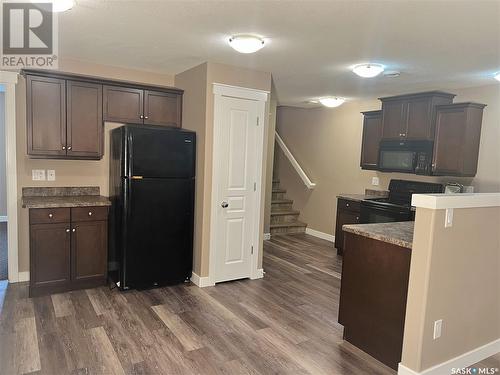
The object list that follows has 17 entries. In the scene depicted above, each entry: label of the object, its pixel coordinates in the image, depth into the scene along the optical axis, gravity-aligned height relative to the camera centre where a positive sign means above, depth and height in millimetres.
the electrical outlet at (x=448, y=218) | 2277 -334
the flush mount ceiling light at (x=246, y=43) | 2881 +913
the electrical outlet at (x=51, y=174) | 3916 -310
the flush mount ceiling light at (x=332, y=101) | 5535 +906
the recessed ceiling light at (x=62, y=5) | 2273 +911
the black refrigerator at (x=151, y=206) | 3578 -571
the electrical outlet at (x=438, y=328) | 2359 -1072
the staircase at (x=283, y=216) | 6723 -1122
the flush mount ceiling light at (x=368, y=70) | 3604 +931
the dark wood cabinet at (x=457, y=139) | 4172 +318
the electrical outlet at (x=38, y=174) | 3846 -308
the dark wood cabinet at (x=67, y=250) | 3473 -1032
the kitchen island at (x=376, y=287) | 2461 -918
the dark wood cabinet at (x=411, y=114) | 4421 +637
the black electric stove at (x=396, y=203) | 4523 -536
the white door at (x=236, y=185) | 3914 -335
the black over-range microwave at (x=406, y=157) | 4453 +91
